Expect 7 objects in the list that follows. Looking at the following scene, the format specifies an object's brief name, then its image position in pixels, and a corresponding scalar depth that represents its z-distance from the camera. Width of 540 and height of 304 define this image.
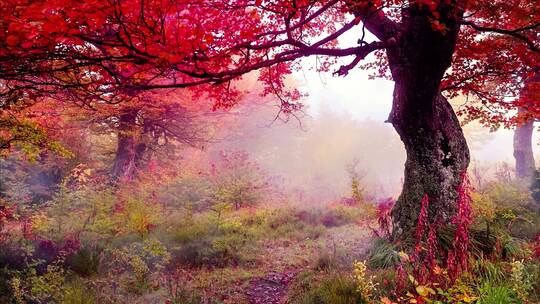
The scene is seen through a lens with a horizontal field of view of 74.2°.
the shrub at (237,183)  13.65
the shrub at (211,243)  6.97
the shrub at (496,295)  3.05
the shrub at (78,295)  4.21
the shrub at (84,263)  6.01
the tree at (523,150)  14.42
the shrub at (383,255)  5.46
